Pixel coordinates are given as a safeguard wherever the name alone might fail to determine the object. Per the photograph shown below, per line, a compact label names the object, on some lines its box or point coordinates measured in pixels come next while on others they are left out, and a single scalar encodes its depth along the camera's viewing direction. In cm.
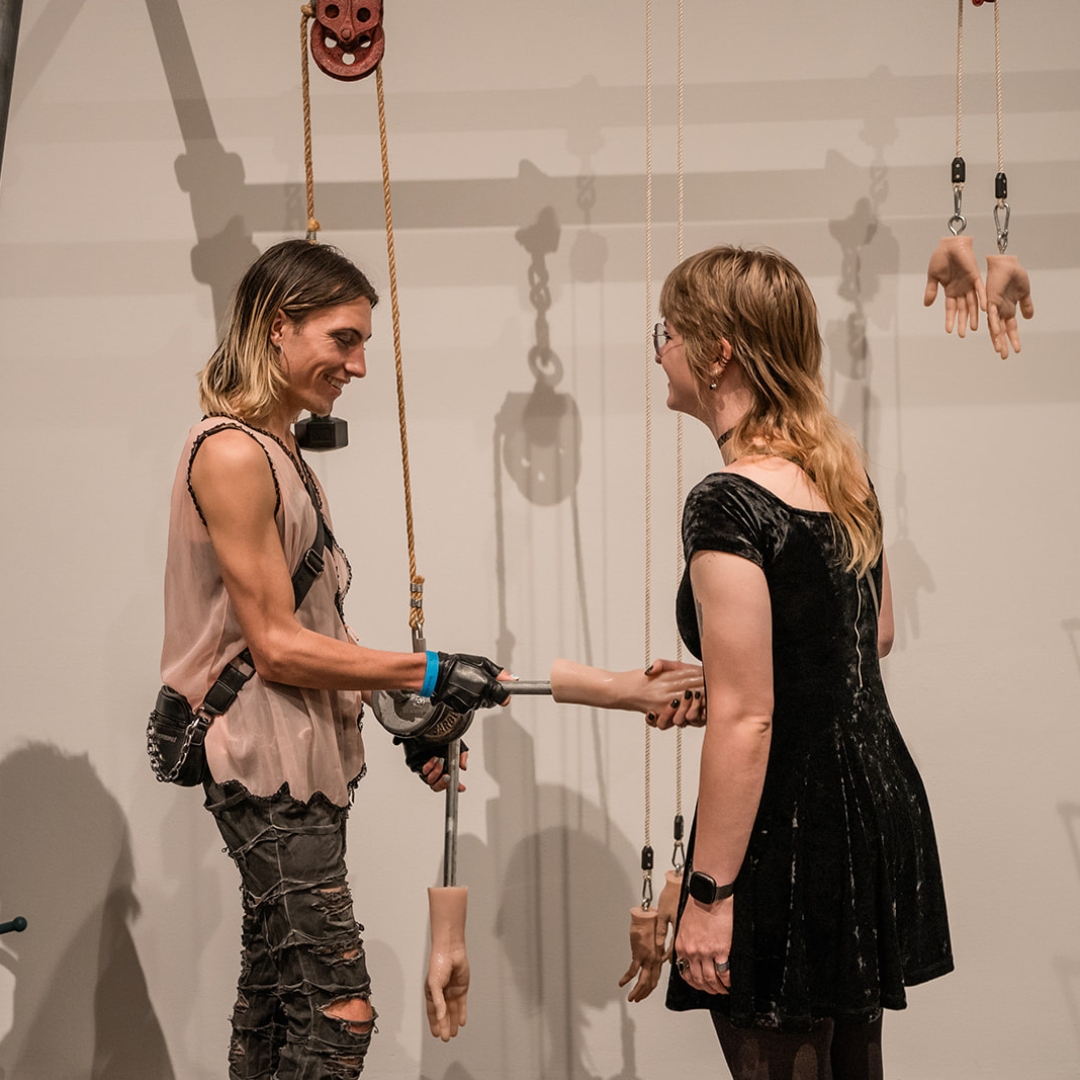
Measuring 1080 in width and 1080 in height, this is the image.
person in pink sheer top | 195
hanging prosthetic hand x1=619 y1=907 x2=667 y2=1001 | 252
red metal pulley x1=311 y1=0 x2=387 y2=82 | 229
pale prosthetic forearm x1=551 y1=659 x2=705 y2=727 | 200
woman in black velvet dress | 168
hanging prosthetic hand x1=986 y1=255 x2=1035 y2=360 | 246
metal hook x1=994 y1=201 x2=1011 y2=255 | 244
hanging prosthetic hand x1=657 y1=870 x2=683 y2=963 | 246
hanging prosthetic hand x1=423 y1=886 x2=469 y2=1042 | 219
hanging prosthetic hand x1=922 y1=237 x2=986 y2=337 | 245
